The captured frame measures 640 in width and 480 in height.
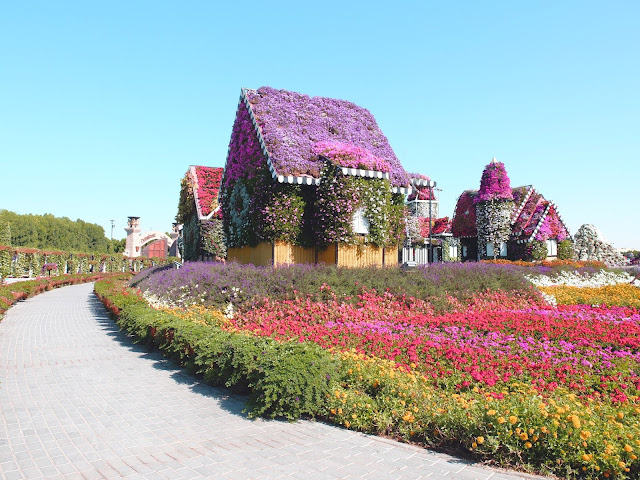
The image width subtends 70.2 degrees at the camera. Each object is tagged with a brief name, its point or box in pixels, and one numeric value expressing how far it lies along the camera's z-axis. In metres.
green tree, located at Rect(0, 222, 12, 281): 28.97
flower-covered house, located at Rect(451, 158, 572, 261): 34.78
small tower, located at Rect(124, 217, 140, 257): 94.38
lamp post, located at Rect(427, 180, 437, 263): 41.41
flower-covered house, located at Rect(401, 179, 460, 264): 41.22
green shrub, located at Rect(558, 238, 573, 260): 35.66
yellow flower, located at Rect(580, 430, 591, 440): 4.23
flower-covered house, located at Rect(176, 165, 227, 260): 28.58
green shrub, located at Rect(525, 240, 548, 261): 34.47
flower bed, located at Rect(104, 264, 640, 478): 4.61
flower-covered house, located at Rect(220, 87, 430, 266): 16.86
